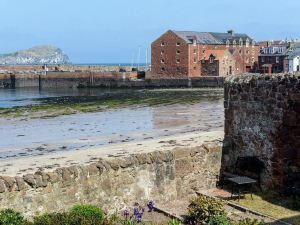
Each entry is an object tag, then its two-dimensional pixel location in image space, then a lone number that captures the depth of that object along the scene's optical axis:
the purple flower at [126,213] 10.46
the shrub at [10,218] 8.52
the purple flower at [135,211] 10.36
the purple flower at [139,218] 10.26
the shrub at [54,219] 8.89
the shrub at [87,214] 9.02
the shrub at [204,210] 10.05
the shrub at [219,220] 9.42
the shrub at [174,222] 9.90
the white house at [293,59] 81.54
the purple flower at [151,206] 11.22
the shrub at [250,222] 9.31
